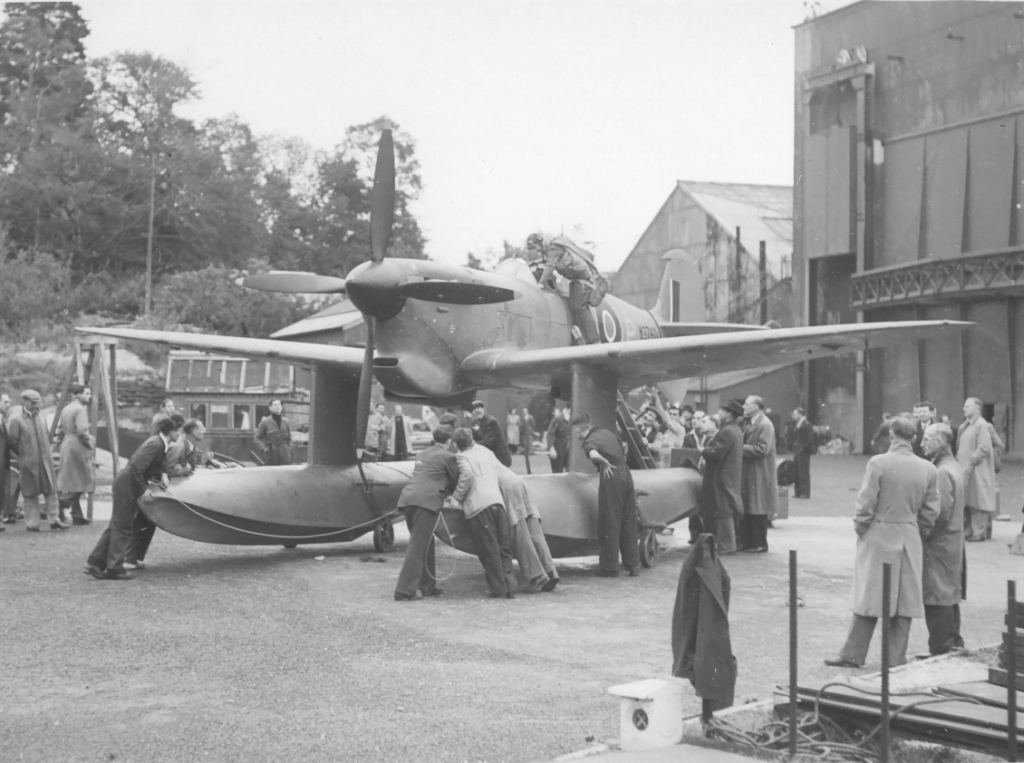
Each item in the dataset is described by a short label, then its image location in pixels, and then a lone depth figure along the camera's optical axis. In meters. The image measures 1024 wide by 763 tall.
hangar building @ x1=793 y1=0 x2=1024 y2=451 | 33.84
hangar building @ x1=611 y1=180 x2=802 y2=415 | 44.81
